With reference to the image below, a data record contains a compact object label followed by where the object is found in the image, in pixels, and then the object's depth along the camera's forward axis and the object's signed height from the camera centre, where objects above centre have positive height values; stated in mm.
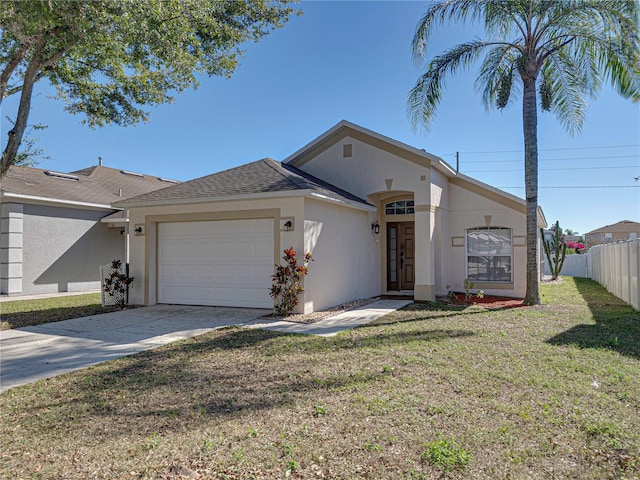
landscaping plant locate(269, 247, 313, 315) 9719 -656
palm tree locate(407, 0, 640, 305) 10477 +5402
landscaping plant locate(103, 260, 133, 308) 11766 -841
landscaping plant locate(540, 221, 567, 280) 22209 +260
